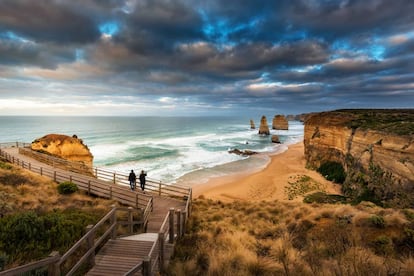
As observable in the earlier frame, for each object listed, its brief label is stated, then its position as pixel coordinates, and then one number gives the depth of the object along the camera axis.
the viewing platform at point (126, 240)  4.39
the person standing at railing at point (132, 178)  15.41
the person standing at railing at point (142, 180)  15.26
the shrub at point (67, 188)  13.24
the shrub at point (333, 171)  24.35
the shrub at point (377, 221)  7.73
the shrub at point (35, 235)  5.46
